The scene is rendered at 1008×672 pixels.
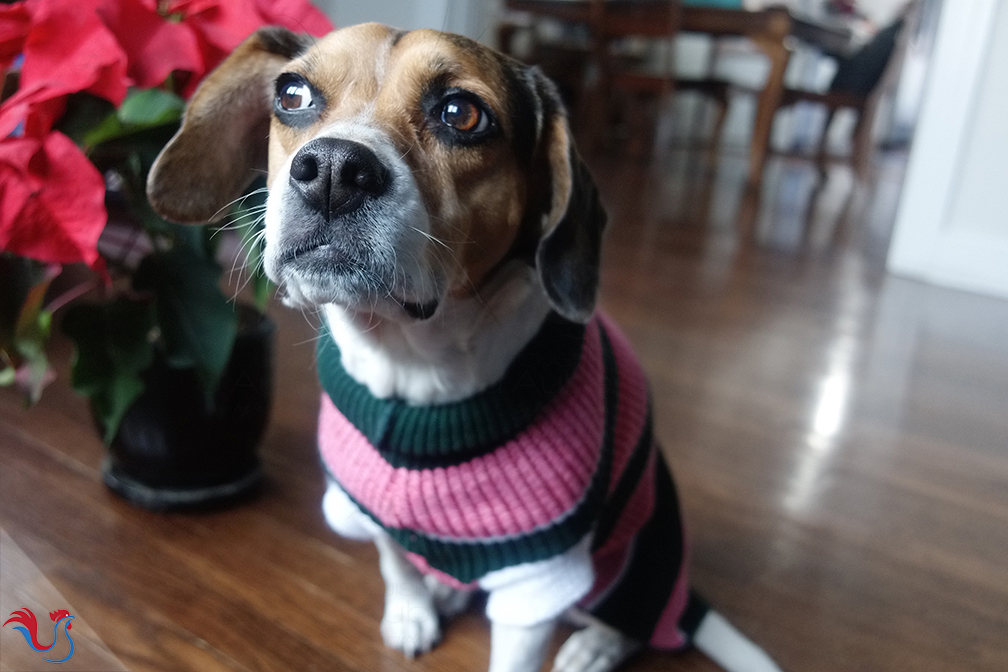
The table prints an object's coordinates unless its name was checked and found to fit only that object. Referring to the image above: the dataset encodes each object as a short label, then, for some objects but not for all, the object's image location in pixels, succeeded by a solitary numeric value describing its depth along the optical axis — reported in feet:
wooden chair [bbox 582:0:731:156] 6.95
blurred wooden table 6.65
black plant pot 1.58
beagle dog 1.10
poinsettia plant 1.11
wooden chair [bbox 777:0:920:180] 7.54
